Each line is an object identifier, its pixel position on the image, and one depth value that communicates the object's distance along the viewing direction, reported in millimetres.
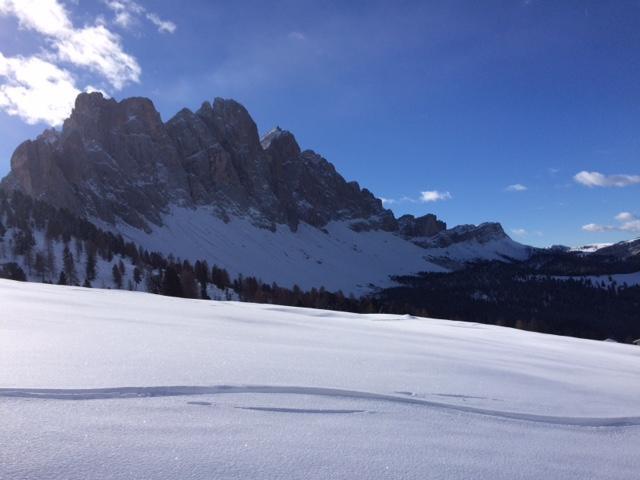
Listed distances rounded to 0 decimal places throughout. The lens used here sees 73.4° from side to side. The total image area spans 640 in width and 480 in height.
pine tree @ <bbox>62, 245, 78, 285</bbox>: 55156
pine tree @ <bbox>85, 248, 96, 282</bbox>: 57156
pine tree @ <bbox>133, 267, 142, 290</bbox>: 59825
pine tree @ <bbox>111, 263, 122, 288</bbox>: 57125
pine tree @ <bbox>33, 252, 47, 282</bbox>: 55781
